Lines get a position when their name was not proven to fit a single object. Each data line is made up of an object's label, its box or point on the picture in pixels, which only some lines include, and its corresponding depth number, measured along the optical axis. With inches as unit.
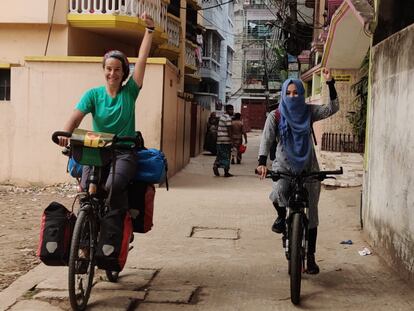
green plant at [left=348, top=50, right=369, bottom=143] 410.0
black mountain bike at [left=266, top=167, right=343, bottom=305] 175.3
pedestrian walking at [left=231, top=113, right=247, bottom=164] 658.8
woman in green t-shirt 178.4
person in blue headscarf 198.2
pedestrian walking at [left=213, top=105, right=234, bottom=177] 553.9
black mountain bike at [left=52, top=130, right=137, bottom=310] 158.2
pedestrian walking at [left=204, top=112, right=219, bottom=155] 857.5
